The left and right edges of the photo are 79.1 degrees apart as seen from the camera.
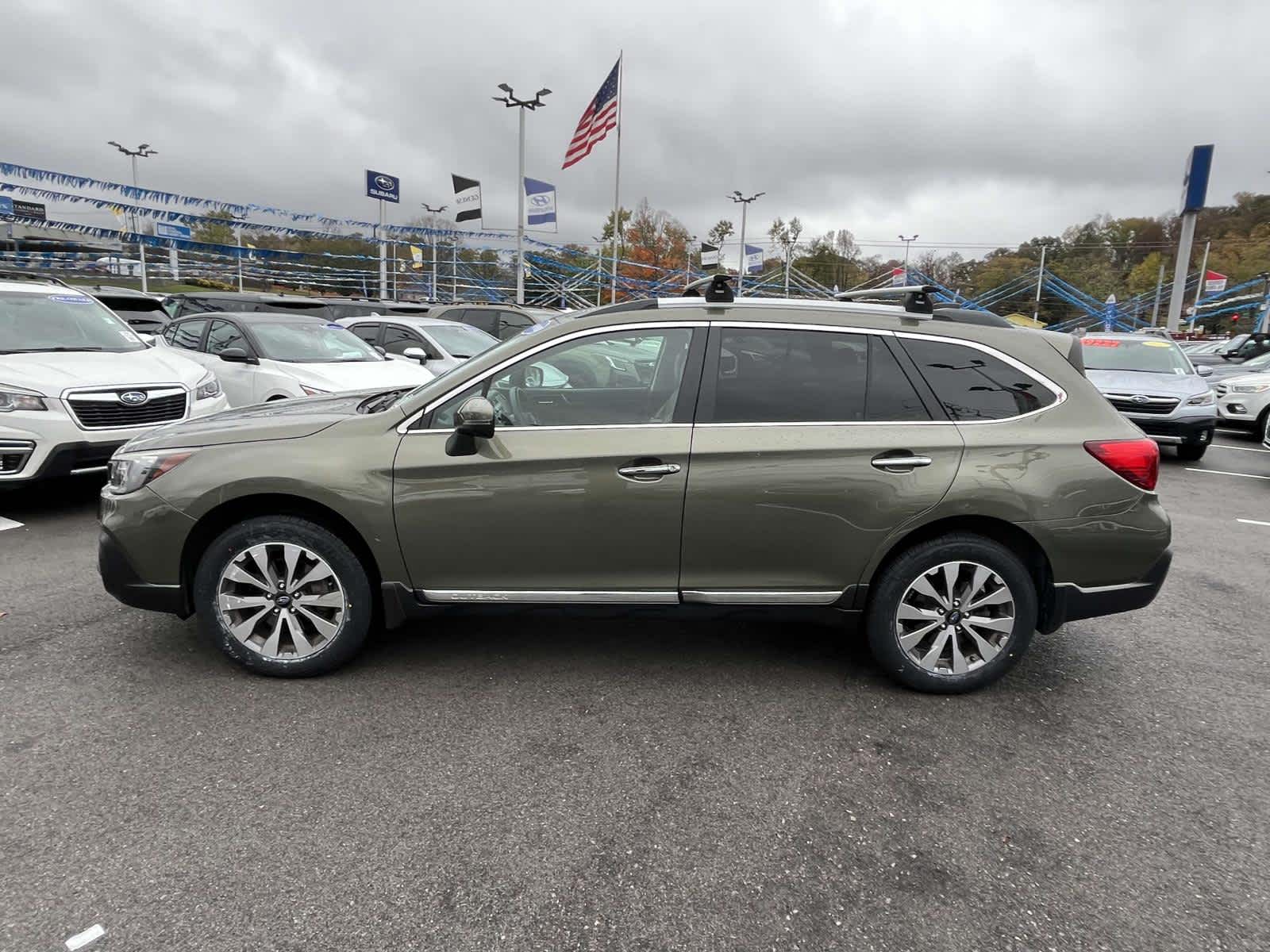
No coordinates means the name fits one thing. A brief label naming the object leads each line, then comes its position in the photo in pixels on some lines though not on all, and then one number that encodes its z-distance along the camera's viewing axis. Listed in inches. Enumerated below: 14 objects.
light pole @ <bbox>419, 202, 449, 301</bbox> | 1871.3
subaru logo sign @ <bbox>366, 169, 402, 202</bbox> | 1228.5
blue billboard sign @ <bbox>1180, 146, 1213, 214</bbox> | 919.0
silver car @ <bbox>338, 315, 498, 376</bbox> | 442.0
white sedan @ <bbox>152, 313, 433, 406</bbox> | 327.6
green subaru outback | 129.4
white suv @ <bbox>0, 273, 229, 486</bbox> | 224.2
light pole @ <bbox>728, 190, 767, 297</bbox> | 1638.8
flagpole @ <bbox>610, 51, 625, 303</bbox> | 1212.8
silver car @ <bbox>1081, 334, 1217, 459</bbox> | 392.5
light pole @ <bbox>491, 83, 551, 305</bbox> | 935.7
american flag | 985.5
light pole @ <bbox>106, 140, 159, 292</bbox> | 1393.9
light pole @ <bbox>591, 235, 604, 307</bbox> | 1289.4
